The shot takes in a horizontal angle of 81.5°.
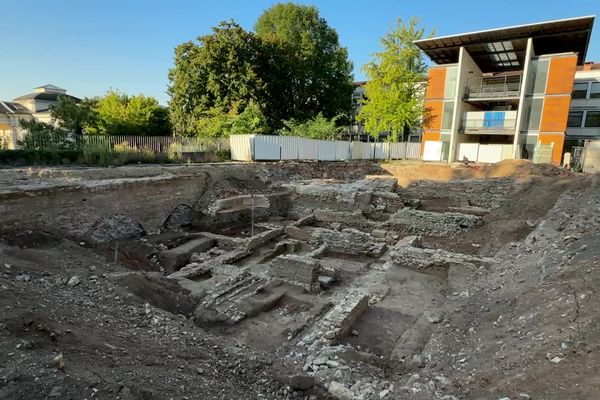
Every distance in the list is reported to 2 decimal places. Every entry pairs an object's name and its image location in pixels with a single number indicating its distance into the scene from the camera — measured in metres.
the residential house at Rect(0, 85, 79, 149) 32.84
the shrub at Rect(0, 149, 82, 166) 12.77
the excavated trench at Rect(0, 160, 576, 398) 5.84
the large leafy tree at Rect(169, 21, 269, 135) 26.34
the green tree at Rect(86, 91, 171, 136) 21.95
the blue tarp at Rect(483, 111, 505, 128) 25.53
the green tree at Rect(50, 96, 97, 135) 18.50
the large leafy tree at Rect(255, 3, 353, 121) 29.47
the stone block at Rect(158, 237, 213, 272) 9.44
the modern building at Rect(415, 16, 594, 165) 23.38
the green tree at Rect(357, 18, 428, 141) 24.41
